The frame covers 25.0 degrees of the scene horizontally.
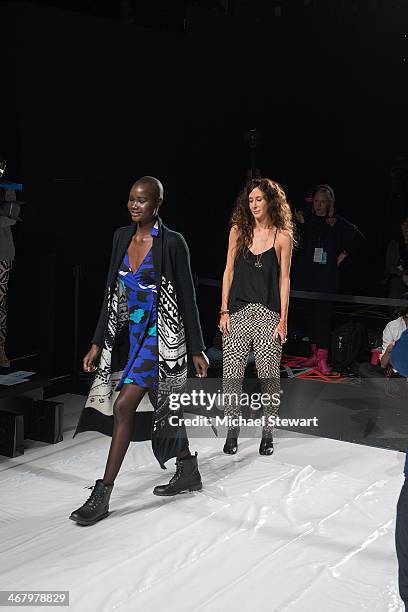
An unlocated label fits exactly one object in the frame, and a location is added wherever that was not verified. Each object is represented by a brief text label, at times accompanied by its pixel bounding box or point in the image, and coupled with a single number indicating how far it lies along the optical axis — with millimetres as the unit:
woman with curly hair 4867
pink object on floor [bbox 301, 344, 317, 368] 7011
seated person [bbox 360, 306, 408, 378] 5676
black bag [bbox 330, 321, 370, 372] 6816
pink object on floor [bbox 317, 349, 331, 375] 6836
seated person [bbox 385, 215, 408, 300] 7305
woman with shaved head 4059
